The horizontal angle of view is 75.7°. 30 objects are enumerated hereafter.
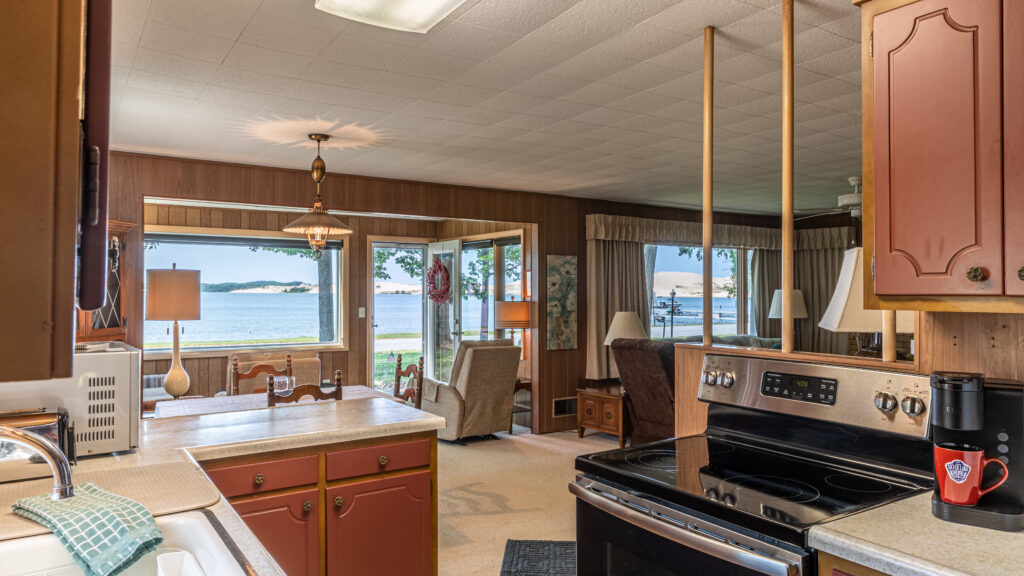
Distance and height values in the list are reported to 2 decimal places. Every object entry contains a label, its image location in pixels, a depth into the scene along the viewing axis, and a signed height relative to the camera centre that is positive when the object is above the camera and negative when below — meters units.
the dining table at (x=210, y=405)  3.36 -0.57
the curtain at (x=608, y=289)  6.57 +0.09
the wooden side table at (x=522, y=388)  6.33 -0.93
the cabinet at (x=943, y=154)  1.41 +0.33
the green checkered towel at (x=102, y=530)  1.26 -0.46
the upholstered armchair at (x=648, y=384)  4.97 -0.68
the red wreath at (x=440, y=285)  7.79 +0.15
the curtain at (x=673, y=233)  6.66 +0.72
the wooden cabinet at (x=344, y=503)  2.26 -0.76
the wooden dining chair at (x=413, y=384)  4.01 -0.56
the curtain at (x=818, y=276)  8.02 +0.27
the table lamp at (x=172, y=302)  3.74 -0.03
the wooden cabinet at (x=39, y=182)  0.37 +0.07
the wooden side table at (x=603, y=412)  5.73 -1.03
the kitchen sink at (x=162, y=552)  1.30 -0.52
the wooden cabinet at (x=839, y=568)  1.31 -0.55
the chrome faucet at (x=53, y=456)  1.31 -0.34
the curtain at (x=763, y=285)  8.26 +0.15
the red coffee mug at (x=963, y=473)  1.42 -0.38
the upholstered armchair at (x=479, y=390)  5.66 -0.81
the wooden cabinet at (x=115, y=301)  3.99 -0.02
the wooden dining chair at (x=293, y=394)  3.21 -0.48
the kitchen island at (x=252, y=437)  1.74 -0.49
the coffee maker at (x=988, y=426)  1.41 -0.28
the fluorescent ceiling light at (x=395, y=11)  2.16 +0.96
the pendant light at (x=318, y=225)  3.96 +0.44
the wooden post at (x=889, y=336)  1.84 -0.11
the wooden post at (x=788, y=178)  2.13 +0.39
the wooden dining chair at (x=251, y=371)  4.34 -0.50
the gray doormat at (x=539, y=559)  3.20 -1.32
